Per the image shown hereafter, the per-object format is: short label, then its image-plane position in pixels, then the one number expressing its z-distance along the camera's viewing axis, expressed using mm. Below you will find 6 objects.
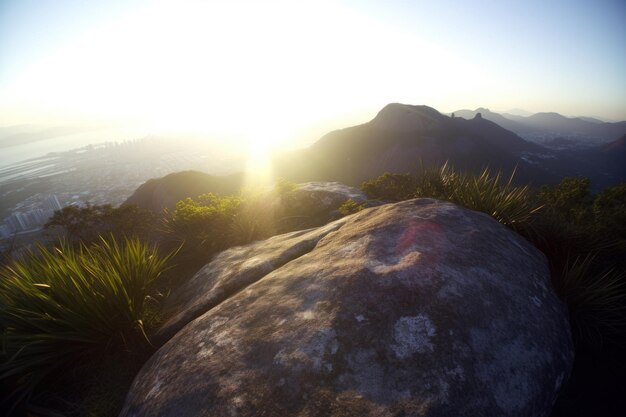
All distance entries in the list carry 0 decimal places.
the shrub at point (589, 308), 3854
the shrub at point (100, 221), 7875
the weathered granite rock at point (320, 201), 8086
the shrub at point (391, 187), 8634
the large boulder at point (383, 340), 2061
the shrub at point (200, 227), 6914
